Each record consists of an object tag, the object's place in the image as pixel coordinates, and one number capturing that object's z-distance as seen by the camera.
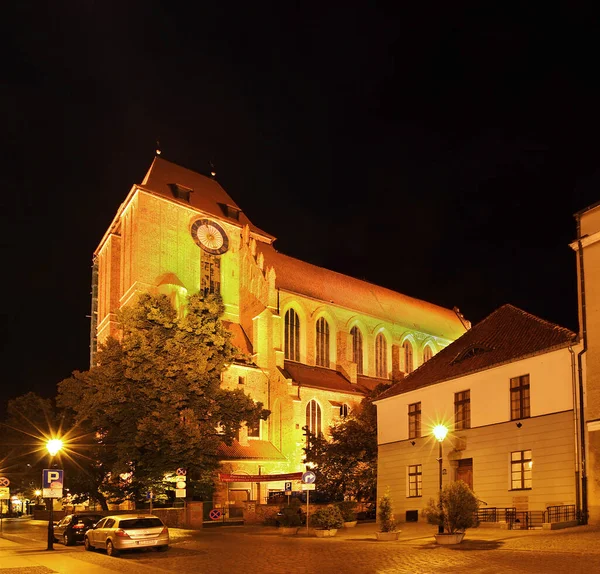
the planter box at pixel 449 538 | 19.35
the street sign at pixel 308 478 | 24.85
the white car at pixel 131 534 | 20.48
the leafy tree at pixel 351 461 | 38.78
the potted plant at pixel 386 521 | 21.95
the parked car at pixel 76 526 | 25.27
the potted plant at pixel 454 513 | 19.56
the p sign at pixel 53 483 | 23.52
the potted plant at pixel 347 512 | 29.06
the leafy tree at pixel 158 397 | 32.22
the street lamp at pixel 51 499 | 23.18
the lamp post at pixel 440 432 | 22.97
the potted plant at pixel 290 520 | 26.78
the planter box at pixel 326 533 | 25.00
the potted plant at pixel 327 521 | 25.06
